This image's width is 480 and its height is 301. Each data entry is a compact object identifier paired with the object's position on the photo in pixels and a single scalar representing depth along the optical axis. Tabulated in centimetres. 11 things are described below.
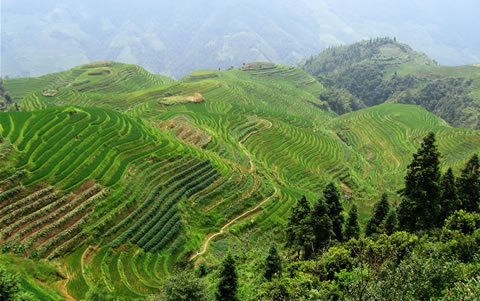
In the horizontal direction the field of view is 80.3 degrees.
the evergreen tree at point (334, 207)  3441
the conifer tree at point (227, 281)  2380
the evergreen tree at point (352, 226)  3638
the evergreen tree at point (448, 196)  3569
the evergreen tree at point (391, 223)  3397
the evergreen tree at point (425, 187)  3372
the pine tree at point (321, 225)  3222
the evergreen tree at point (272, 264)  2712
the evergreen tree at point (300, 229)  3262
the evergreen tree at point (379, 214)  3809
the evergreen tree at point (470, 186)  3572
